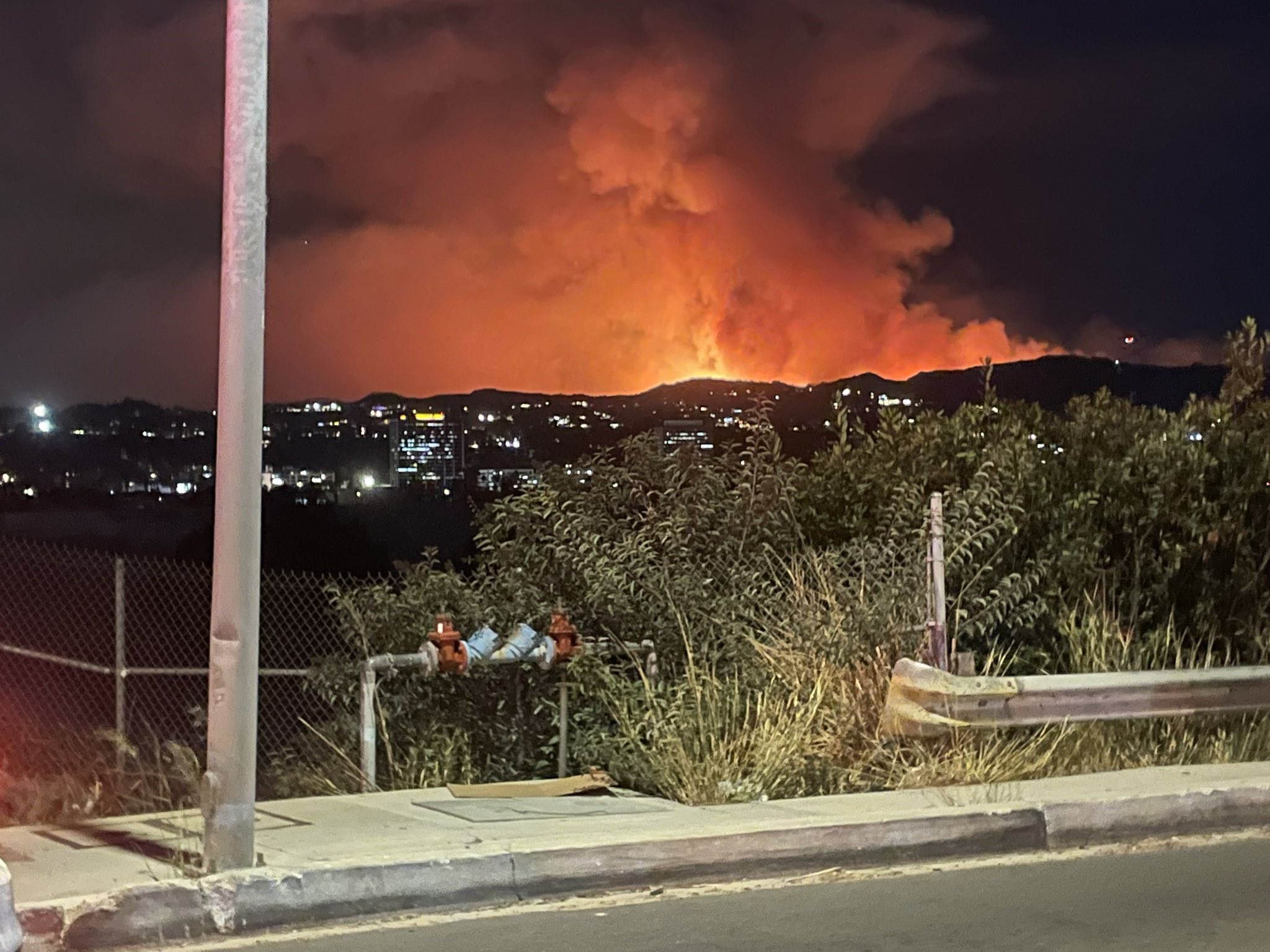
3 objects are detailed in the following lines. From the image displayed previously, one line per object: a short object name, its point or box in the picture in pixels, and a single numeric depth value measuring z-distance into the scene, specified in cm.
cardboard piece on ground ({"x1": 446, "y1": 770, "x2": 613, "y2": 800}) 844
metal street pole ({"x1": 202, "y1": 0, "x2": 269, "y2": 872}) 609
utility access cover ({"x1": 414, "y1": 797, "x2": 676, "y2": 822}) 759
